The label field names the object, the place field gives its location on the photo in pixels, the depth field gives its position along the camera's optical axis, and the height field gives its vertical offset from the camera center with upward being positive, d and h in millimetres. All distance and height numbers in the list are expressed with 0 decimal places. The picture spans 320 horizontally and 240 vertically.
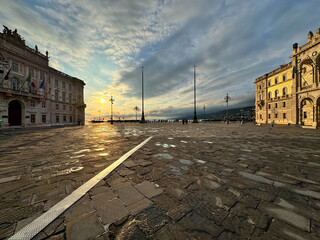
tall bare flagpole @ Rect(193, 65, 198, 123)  33172 +1194
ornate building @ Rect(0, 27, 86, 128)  19109 +5981
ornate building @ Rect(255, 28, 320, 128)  16734 +5518
